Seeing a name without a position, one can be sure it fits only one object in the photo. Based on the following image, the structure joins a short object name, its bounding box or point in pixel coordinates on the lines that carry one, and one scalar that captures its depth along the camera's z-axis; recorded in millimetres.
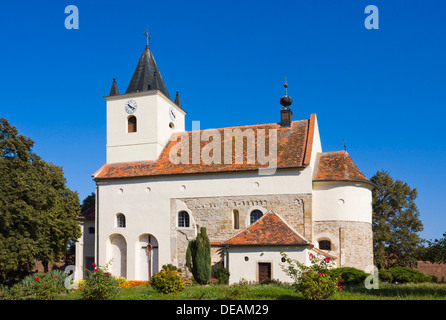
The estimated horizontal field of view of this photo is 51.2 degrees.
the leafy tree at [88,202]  50834
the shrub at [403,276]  28109
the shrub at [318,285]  16969
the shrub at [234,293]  19125
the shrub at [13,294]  22594
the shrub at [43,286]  21828
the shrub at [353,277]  26625
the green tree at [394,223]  43531
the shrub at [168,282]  21938
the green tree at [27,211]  31078
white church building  30312
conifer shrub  28500
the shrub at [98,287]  19891
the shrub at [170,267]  30900
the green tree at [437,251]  31094
